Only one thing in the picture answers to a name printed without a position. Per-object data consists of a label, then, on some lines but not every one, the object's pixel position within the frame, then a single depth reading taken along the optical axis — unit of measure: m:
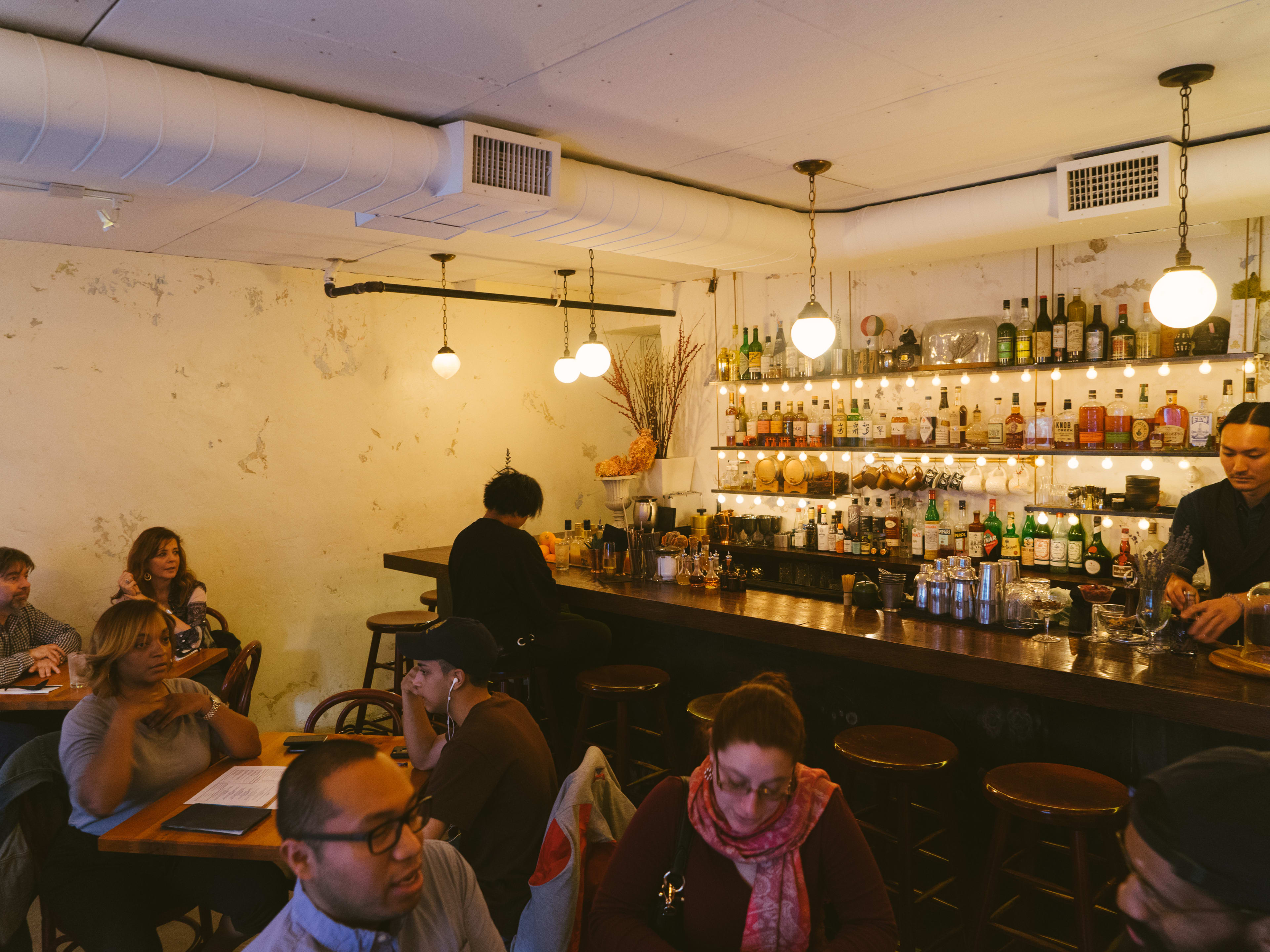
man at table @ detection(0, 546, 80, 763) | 3.54
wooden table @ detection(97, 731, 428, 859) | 2.14
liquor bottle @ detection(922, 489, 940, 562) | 4.91
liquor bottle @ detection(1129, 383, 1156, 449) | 4.23
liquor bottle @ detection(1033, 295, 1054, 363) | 4.54
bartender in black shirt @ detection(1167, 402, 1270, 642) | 2.67
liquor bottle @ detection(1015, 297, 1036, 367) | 4.60
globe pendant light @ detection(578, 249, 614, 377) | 5.23
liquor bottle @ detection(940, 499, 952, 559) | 4.88
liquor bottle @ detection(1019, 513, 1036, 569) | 4.64
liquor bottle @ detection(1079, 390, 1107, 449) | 4.39
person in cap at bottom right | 0.76
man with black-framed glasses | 1.40
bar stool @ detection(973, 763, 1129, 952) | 2.24
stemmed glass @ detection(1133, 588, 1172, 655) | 2.72
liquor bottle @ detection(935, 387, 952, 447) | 4.96
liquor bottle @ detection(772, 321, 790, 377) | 5.78
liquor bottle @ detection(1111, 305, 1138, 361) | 4.29
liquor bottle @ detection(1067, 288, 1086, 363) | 4.44
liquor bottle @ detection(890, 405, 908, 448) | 5.11
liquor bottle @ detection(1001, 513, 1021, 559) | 4.68
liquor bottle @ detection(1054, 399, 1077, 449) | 4.48
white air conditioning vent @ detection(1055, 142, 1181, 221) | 3.37
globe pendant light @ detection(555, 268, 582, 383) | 5.64
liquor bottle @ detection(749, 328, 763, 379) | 5.74
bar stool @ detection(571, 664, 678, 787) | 3.49
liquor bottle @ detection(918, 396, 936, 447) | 5.02
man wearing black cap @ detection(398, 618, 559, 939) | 2.09
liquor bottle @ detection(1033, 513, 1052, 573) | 4.58
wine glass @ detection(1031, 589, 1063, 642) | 3.16
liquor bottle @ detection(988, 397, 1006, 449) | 4.74
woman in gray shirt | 2.33
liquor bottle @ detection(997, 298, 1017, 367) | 4.68
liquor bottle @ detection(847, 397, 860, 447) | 5.36
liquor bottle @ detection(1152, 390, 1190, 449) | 4.15
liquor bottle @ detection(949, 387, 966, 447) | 4.96
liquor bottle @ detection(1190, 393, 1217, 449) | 4.05
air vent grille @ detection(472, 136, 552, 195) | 3.14
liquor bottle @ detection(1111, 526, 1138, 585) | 4.24
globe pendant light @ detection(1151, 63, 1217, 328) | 2.94
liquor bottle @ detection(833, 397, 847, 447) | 5.41
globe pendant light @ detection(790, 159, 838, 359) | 3.77
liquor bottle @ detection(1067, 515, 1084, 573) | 4.51
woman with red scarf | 1.70
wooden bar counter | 2.31
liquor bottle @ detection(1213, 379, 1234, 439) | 4.08
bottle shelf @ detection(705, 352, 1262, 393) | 4.11
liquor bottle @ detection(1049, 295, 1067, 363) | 4.49
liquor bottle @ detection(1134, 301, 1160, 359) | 4.24
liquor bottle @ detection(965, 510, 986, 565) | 4.80
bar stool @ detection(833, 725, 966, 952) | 2.55
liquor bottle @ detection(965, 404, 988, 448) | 4.82
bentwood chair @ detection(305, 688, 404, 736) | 3.06
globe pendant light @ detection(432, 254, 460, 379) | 5.52
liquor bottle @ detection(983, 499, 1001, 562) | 4.73
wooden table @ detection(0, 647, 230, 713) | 3.27
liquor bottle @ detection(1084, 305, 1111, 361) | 4.36
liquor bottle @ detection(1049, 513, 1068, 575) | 4.53
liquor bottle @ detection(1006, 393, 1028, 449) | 4.67
